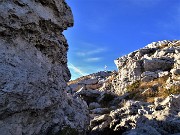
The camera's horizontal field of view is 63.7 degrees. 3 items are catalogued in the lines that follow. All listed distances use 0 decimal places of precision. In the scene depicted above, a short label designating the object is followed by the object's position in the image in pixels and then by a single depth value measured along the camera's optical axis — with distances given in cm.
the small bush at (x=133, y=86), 1772
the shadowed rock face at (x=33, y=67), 534
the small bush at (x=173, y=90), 1403
